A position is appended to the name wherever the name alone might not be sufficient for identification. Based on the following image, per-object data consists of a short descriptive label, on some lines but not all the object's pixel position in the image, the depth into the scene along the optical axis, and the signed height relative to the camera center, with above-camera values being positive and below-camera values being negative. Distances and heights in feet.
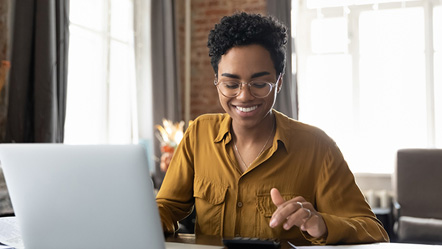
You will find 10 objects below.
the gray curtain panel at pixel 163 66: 15.02 +2.22
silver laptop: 3.14 -0.40
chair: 11.97 -1.29
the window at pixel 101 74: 12.30 +1.72
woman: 4.96 -0.27
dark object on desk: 3.67 -0.81
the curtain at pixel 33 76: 9.38 +1.22
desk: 3.80 -0.88
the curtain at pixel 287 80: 15.14 +1.76
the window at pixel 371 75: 14.73 +1.89
